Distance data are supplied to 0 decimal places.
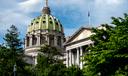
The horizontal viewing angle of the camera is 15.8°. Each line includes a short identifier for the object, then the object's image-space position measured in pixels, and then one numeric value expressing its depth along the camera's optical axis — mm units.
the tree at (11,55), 73369
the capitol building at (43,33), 155775
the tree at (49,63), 74000
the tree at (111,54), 46938
